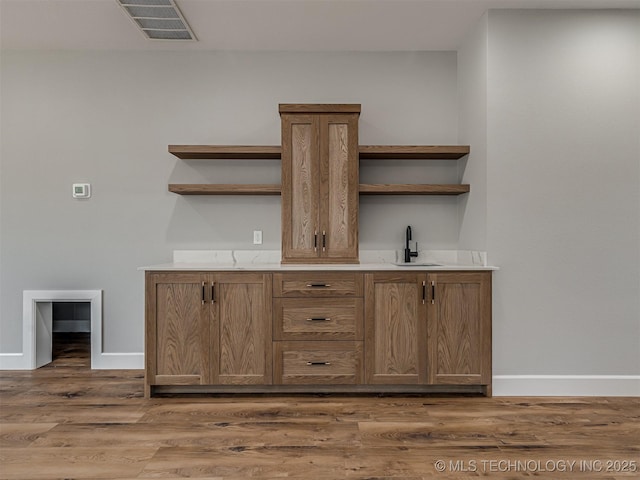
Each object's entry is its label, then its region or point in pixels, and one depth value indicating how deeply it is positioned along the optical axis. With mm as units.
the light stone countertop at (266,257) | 3525
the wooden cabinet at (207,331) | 2885
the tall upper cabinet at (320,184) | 3184
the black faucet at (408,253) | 3426
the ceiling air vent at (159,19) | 2773
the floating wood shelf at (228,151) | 3244
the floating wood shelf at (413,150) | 3254
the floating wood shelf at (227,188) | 3285
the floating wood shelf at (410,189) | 3266
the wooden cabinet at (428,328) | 2891
